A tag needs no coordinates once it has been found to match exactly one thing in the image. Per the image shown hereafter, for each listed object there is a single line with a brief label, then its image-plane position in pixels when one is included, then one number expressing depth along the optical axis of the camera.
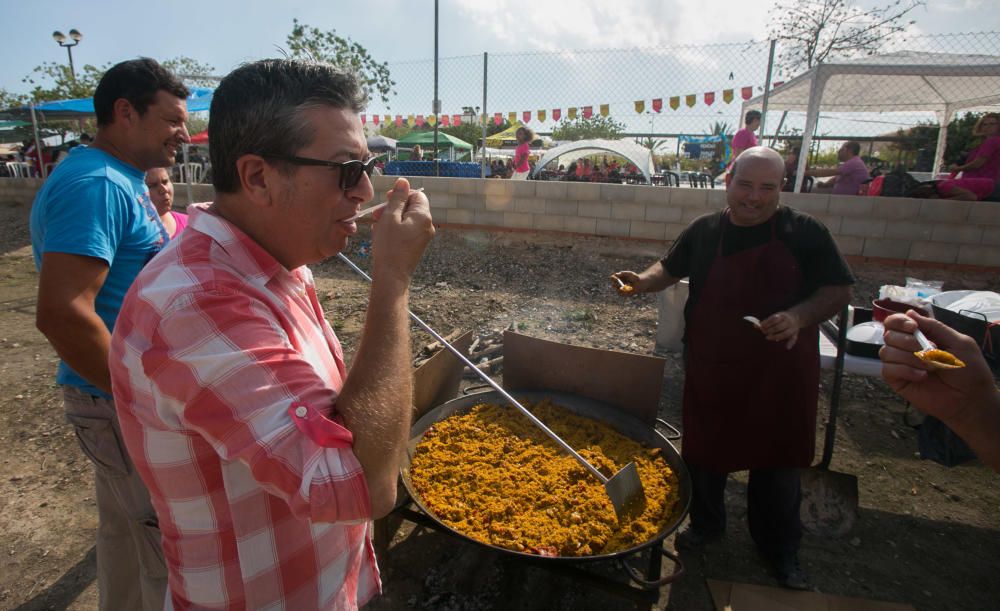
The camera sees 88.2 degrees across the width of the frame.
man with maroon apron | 2.58
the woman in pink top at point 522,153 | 10.12
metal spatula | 2.13
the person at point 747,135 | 8.27
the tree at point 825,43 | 15.77
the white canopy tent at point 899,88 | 6.82
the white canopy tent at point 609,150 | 15.09
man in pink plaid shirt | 0.87
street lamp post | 17.73
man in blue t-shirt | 1.74
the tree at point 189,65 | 29.95
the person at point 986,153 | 6.66
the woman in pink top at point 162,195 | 2.46
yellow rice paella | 2.14
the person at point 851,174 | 7.87
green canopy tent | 23.16
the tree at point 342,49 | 23.31
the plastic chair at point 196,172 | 14.53
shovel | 3.11
